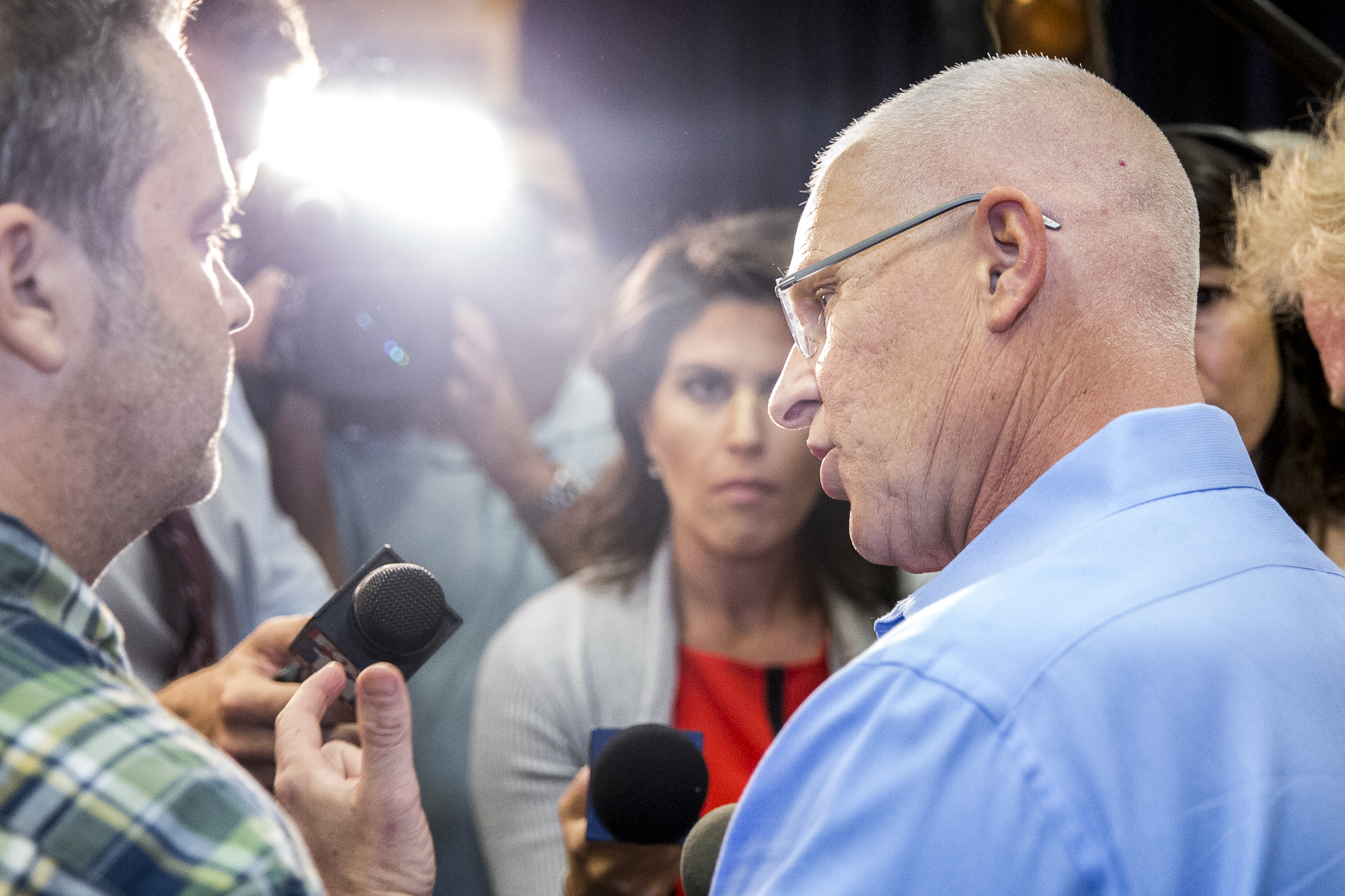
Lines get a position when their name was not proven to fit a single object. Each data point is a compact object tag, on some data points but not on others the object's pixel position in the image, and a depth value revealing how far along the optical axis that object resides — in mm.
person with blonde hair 1169
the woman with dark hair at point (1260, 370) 1370
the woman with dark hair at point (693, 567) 1332
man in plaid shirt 530
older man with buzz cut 579
